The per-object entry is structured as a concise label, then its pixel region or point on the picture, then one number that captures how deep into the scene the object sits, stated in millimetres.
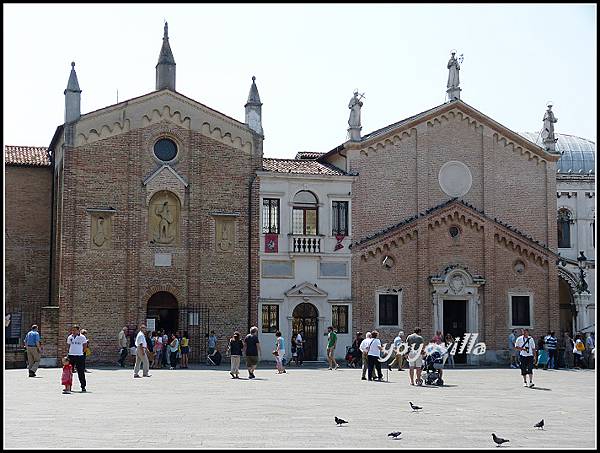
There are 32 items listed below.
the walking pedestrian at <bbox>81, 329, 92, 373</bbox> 23738
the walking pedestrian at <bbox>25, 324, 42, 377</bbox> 28875
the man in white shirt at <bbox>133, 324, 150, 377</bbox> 28125
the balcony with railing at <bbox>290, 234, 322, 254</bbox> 36938
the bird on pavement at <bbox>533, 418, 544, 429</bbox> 14898
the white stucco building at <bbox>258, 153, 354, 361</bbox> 36719
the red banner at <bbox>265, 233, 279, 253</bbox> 36812
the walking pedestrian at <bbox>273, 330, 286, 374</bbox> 31011
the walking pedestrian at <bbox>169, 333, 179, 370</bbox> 33781
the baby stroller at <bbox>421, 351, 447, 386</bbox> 26094
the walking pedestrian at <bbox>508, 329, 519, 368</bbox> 37781
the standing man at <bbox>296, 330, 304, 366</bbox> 35938
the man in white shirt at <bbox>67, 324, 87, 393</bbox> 23000
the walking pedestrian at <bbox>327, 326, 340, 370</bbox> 33469
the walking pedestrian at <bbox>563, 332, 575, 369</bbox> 39375
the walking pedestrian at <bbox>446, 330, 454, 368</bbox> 36084
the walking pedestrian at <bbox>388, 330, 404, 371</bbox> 31703
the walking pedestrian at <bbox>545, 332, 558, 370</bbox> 36312
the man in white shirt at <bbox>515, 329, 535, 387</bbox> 25609
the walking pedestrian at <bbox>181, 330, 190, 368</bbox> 33906
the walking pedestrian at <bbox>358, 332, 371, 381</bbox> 28531
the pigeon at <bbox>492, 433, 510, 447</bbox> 12986
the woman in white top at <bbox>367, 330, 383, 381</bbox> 28141
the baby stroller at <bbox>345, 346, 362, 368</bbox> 35500
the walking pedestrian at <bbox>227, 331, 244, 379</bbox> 28375
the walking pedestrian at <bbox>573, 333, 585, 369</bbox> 37969
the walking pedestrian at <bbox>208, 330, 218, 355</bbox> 35125
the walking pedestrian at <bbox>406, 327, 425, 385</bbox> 26094
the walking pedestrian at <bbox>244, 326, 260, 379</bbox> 29000
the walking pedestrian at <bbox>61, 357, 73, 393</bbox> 22234
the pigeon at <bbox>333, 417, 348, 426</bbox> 15164
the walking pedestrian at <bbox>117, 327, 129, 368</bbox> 33438
